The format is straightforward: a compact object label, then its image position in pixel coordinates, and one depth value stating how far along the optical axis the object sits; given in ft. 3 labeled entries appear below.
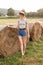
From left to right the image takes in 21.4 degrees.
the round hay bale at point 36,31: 18.29
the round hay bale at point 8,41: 13.49
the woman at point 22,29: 13.68
